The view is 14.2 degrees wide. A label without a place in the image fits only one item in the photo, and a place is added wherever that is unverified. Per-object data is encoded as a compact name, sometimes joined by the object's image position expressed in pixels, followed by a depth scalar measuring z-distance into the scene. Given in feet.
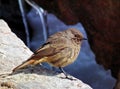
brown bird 12.32
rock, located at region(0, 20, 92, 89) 11.71
